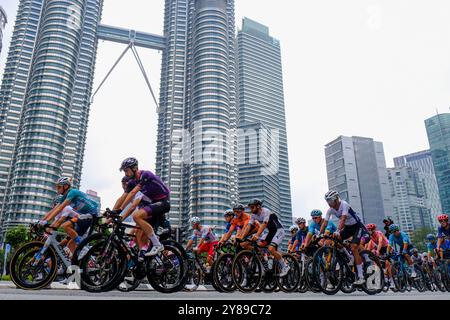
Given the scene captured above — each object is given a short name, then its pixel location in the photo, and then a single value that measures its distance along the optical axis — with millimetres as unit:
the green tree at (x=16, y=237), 55500
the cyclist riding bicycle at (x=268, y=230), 8930
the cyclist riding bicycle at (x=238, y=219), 10125
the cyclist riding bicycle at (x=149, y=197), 6379
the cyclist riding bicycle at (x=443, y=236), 11758
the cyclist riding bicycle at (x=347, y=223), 8641
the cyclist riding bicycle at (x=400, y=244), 12781
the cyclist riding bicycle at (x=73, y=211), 7556
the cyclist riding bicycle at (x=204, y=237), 11773
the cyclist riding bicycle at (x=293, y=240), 12195
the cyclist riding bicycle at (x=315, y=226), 10742
